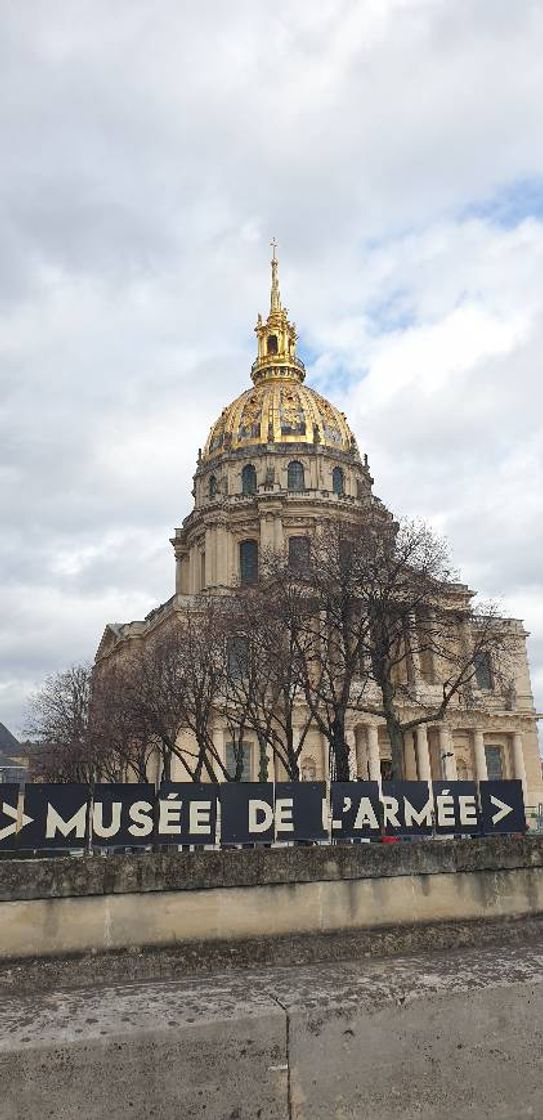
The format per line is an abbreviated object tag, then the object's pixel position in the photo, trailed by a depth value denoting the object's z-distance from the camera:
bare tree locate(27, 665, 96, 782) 41.53
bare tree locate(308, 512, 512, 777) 26.11
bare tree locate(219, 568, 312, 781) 29.27
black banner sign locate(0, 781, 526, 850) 7.40
